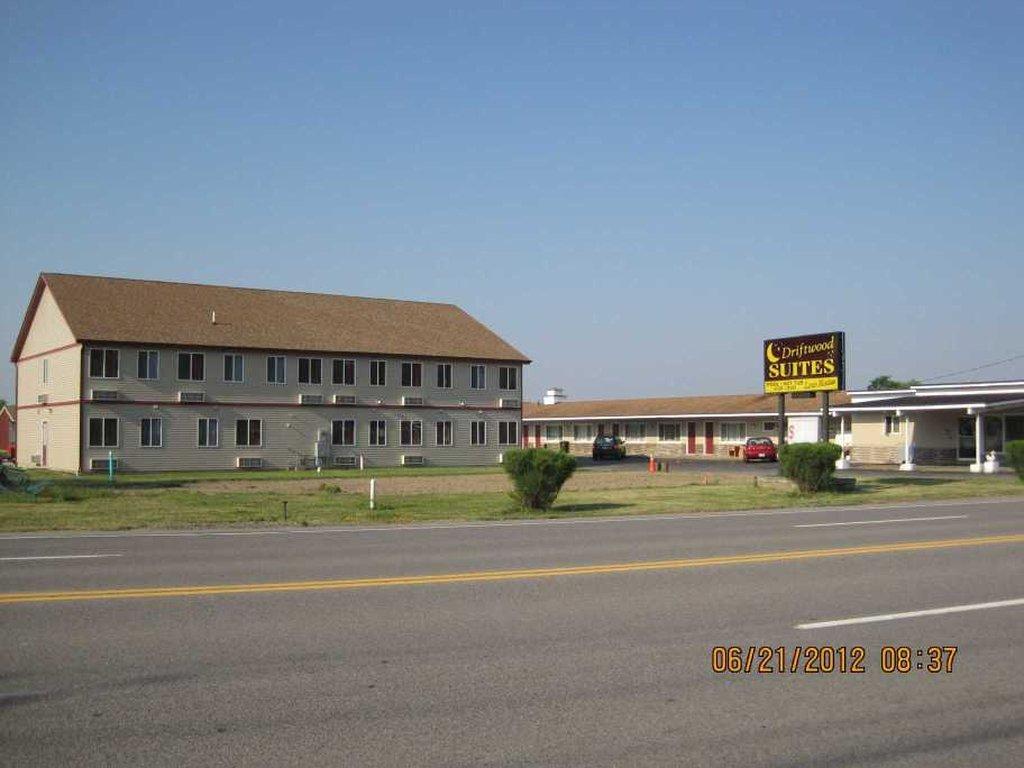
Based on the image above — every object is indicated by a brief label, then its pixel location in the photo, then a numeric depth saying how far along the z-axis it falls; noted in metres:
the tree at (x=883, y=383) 134.19
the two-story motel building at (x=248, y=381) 47.88
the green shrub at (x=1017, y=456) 33.13
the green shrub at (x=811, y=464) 29.69
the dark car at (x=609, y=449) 67.12
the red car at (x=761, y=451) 59.69
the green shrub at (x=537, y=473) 24.06
